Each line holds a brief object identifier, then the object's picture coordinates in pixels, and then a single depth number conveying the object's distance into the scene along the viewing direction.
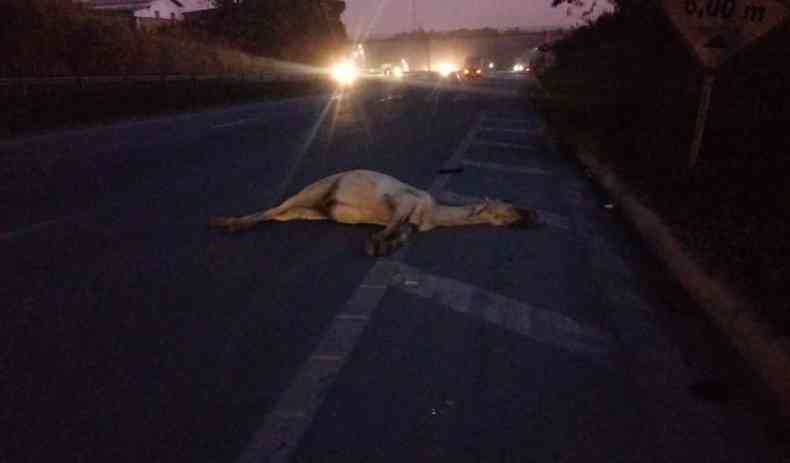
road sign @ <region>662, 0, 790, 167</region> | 5.96
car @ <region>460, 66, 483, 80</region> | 70.25
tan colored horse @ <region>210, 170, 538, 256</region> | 6.25
